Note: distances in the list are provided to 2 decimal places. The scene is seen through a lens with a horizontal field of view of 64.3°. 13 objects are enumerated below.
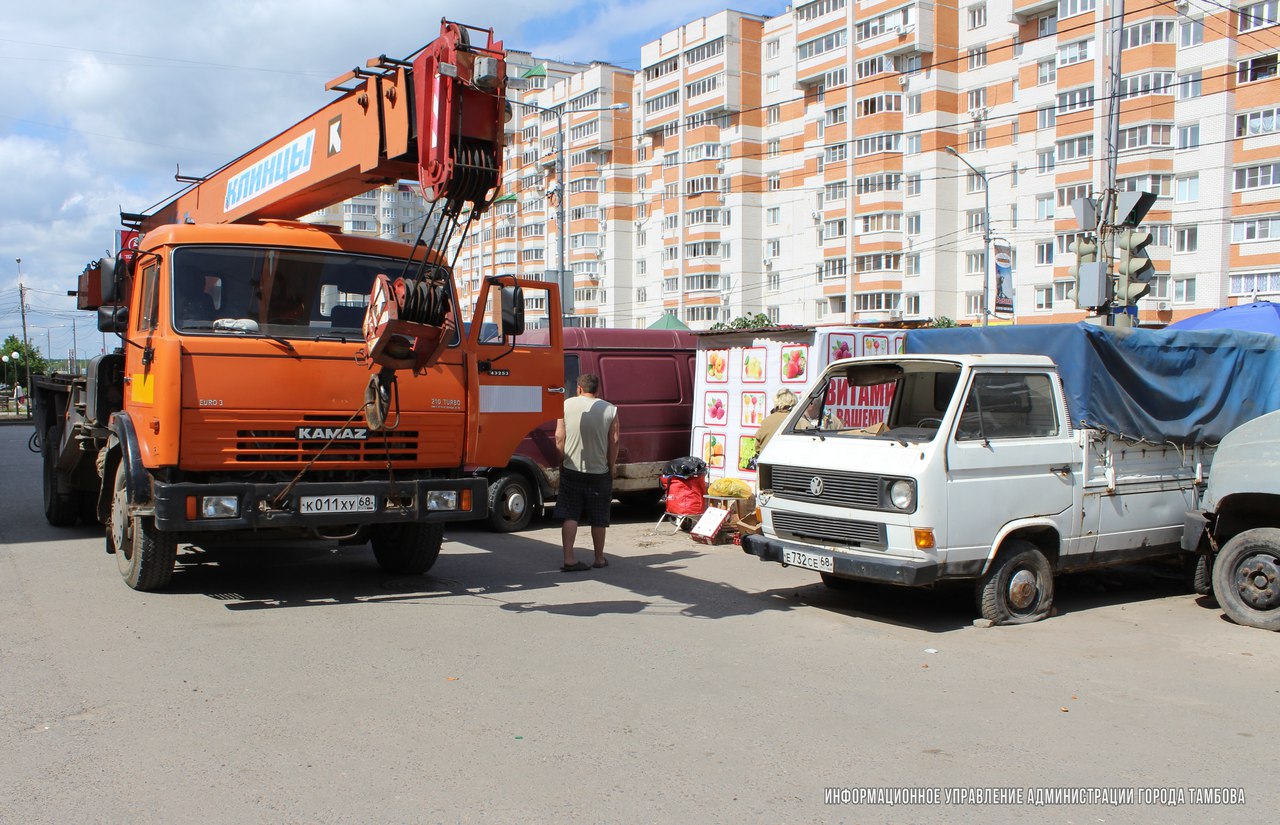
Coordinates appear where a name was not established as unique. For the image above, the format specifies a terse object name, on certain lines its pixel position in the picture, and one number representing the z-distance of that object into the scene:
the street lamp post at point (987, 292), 33.49
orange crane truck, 6.98
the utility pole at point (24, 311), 73.41
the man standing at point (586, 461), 9.52
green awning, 33.49
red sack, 12.55
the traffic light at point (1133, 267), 12.85
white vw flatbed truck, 7.28
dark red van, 12.48
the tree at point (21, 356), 74.44
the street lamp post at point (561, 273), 25.92
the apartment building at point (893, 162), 40.34
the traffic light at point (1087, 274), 13.05
